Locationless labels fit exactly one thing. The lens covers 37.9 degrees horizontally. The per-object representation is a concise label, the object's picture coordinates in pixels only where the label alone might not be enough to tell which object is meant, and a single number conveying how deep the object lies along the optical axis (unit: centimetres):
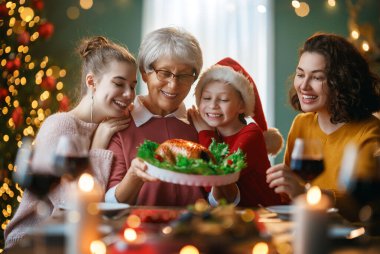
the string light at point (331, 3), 579
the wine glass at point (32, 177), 169
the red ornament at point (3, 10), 371
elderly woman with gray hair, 246
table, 136
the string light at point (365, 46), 498
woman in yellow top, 267
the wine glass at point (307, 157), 188
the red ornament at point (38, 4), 421
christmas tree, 380
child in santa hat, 260
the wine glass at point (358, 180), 154
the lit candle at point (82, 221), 120
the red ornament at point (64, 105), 443
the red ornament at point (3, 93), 375
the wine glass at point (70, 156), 174
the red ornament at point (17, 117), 374
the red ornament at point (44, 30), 421
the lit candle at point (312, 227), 119
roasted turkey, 221
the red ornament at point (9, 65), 381
